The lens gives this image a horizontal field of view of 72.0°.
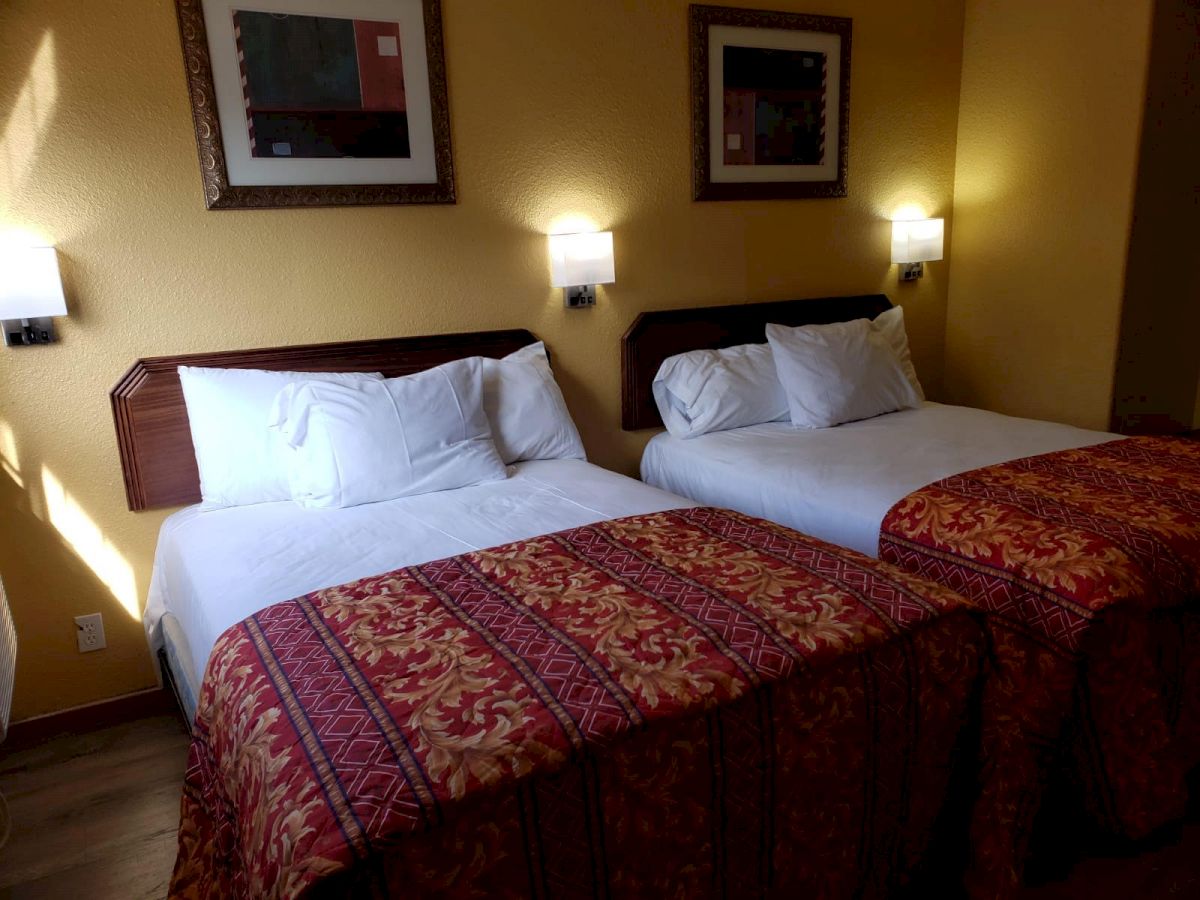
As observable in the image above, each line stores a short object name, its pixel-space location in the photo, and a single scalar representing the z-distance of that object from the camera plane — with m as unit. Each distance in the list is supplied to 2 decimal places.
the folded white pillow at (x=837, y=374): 3.02
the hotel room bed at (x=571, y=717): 1.07
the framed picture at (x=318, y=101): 2.32
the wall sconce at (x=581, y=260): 2.83
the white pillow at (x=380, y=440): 2.20
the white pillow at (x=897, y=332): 3.36
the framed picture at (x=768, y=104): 3.07
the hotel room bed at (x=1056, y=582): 1.62
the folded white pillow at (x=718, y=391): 3.03
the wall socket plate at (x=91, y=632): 2.41
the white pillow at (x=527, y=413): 2.63
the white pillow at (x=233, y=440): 2.30
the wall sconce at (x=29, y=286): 2.08
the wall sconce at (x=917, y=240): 3.55
